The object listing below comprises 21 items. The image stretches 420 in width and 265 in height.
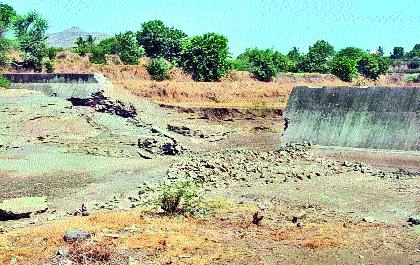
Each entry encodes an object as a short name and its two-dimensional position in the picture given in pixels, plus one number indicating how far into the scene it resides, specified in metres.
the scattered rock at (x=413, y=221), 12.85
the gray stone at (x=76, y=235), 10.68
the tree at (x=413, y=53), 105.68
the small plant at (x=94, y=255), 9.66
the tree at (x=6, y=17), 54.44
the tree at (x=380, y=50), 124.74
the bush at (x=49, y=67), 47.72
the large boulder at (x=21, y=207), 13.65
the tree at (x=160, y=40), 57.28
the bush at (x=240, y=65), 59.26
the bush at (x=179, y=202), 13.38
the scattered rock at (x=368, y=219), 13.16
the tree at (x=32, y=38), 49.81
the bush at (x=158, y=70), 47.53
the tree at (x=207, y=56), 47.38
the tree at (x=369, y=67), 66.94
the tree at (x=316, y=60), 63.44
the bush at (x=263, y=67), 52.94
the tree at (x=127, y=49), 53.44
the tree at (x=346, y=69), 59.06
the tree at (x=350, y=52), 75.02
